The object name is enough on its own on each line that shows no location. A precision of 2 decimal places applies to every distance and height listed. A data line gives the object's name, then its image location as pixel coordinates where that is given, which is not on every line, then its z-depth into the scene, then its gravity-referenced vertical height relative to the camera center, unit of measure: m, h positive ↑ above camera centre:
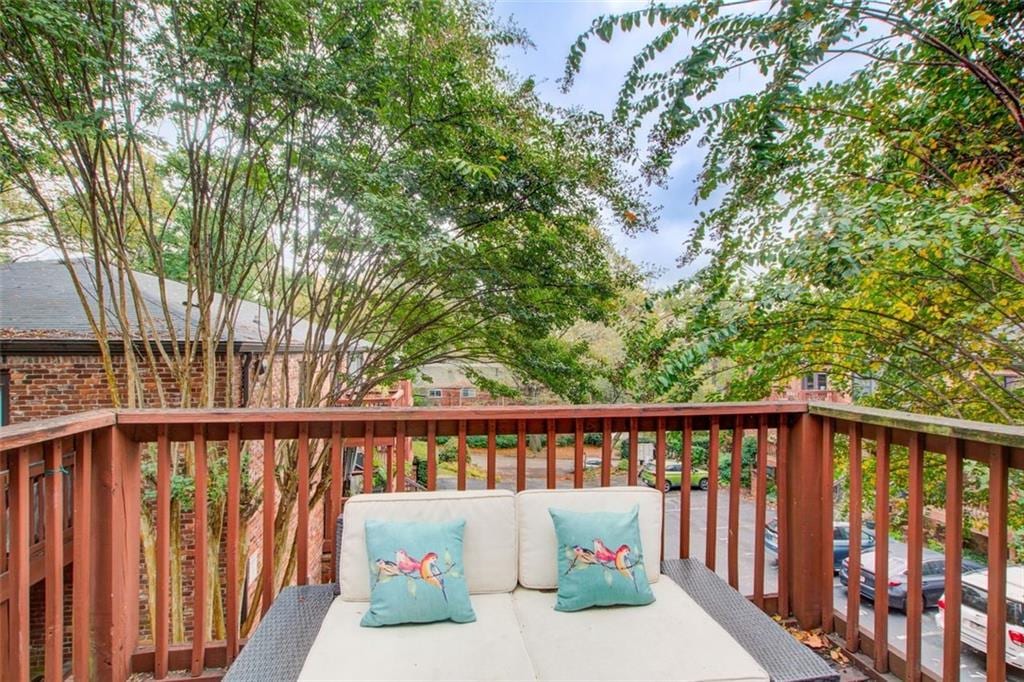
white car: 2.98 -1.97
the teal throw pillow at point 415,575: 1.58 -0.84
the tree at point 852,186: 2.58 +1.05
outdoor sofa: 1.37 -0.97
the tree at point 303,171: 3.32 +1.38
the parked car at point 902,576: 4.70 -2.75
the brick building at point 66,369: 4.86 -0.37
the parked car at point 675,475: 11.58 -3.62
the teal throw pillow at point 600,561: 1.68 -0.83
